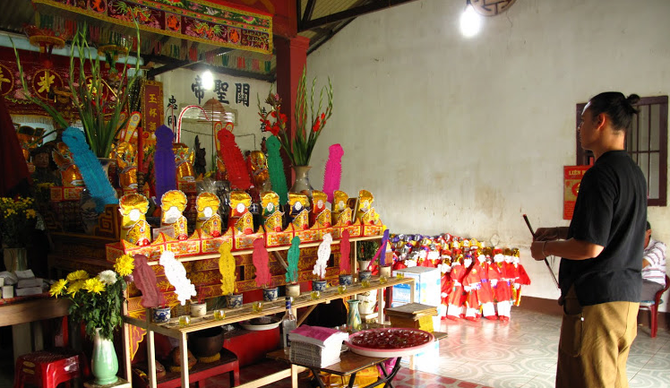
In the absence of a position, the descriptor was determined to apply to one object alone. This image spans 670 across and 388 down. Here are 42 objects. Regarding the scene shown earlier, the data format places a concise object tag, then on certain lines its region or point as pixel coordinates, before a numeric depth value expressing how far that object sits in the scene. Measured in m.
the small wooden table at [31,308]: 2.65
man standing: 1.96
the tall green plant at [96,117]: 2.88
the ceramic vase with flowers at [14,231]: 3.17
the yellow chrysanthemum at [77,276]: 2.59
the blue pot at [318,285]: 3.45
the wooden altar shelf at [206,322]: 2.56
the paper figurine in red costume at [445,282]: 5.75
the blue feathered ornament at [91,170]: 2.78
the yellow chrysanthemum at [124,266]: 2.53
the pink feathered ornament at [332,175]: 4.02
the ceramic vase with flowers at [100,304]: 2.53
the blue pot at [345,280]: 3.59
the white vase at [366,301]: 4.07
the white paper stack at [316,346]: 2.55
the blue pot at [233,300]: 2.97
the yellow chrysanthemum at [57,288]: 2.57
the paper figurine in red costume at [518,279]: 5.81
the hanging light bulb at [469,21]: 4.95
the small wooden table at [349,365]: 2.52
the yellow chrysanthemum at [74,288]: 2.54
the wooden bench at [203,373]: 2.94
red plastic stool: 2.58
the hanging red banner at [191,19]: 3.99
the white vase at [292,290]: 3.28
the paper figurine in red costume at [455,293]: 5.71
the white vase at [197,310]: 2.78
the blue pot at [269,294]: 3.14
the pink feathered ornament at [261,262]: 3.04
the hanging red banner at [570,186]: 5.94
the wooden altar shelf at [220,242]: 2.71
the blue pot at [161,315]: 2.66
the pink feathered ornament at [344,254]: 3.61
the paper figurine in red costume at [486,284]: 5.63
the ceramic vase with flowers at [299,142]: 3.86
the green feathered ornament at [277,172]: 3.59
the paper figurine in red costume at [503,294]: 5.66
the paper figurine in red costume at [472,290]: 5.62
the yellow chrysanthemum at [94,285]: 2.49
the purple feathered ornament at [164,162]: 3.04
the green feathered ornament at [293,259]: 3.25
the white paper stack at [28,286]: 2.78
